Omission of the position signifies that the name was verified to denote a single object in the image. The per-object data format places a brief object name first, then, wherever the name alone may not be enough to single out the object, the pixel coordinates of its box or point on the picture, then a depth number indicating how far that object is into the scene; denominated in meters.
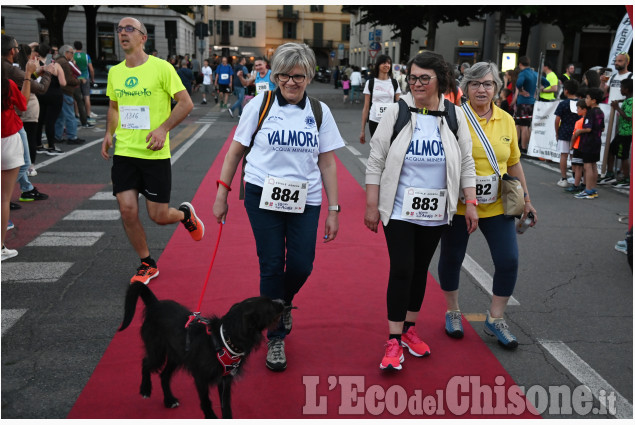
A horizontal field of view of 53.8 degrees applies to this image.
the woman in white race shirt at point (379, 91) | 8.24
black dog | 2.85
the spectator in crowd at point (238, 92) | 20.61
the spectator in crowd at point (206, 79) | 26.28
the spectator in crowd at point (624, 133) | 8.93
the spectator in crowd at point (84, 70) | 16.94
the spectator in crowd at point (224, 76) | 23.81
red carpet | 3.19
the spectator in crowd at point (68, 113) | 13.14
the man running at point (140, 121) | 4.73
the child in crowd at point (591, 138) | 8.76
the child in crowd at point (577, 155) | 9.04
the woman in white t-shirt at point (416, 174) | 3.39
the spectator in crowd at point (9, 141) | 5.32
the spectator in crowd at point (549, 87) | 13.98
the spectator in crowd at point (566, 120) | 9.85
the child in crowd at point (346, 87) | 28.90
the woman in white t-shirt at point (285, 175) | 3.45
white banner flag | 11.94
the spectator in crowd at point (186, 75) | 21.56
